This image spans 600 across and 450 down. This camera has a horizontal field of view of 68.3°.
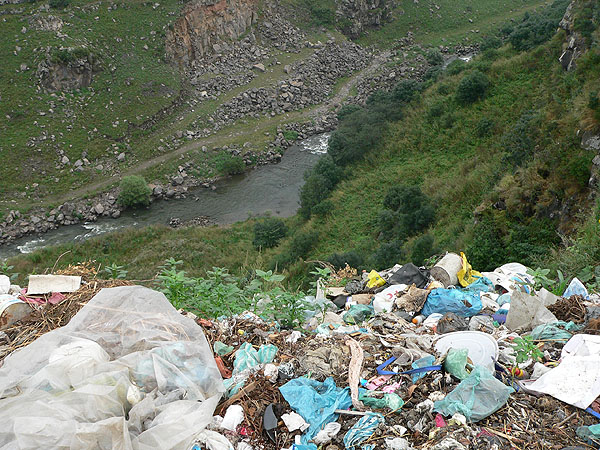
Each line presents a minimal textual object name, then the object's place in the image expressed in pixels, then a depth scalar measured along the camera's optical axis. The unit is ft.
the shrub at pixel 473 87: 63.41
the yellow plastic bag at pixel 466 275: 20.42
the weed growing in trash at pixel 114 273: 16.27
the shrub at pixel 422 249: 39.01
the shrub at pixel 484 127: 57.16
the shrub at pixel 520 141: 42.98
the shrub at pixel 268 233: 62.28
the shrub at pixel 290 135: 91.40
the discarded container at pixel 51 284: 13.75
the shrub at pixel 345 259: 45.27
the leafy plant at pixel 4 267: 16.18
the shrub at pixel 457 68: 76.09
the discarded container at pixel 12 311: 12.49
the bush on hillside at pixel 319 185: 65.87
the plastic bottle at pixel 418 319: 15.76
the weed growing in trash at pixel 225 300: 15.11
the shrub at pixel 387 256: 42.29
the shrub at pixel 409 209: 49.08
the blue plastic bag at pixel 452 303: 15.89
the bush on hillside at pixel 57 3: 92.79
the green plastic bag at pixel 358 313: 16.45
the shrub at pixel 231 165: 82.58
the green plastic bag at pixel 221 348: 12.07
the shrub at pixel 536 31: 67.67
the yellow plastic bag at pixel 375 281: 20.54
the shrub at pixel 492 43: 89.96
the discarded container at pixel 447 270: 20.07
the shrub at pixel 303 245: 55.72
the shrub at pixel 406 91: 78.74
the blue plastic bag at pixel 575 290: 15.67
